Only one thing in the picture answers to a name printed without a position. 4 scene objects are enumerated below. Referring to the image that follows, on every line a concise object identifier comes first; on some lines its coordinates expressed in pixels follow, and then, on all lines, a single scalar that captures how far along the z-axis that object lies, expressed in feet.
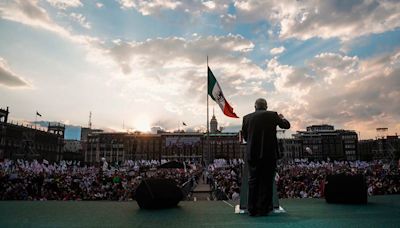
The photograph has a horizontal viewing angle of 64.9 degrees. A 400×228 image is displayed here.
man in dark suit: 16.66
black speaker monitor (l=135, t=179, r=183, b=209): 20.04
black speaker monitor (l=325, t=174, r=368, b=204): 21.28
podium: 18.13
